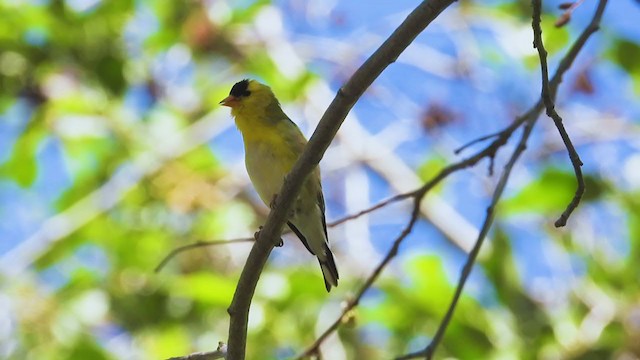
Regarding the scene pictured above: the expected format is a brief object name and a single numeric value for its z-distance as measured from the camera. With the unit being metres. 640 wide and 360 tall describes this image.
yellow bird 6.75
